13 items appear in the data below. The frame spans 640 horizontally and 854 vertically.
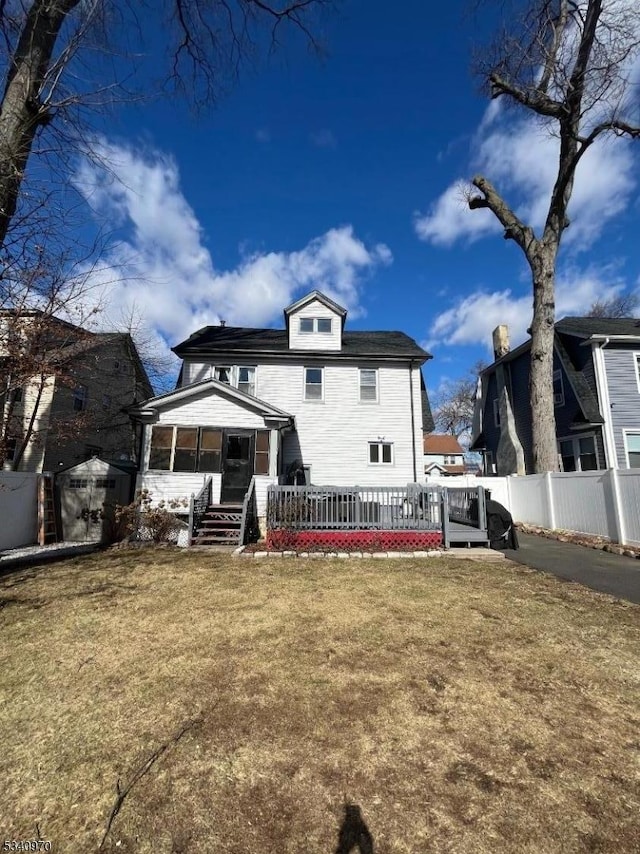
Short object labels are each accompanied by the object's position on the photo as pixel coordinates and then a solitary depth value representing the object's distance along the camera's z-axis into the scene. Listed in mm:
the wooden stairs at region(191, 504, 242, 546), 10281
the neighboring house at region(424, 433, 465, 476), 50969
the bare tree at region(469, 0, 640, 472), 11977
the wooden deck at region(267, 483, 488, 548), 9625
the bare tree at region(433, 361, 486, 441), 49844
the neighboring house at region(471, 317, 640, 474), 15594
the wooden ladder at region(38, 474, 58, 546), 10836
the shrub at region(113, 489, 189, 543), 10648
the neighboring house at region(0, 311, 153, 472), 8211
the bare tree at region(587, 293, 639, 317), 34875
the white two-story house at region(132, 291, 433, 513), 15531
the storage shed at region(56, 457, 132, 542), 11703
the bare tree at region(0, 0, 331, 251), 5676
